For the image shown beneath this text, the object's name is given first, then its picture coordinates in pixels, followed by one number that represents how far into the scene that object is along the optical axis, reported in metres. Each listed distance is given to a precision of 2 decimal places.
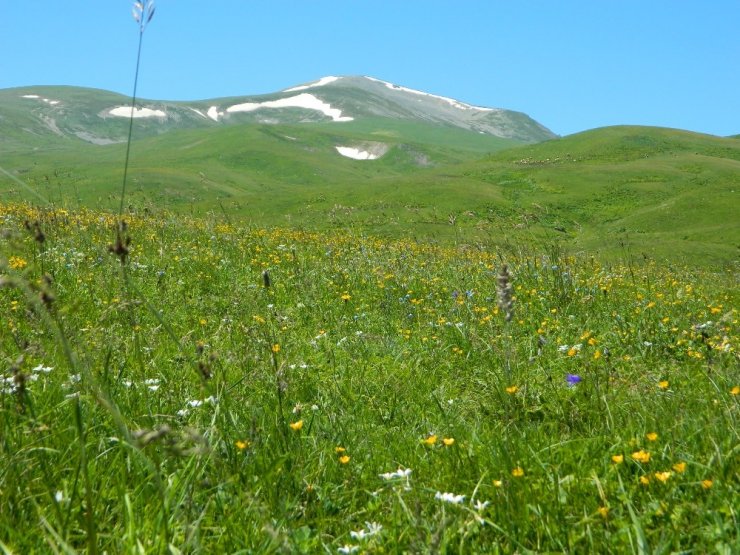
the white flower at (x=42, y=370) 3.83
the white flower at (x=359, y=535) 2.52
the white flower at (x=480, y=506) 2.63
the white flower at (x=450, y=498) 2.55
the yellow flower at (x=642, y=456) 2.76
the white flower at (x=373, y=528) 2.51
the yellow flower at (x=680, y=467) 2.71
